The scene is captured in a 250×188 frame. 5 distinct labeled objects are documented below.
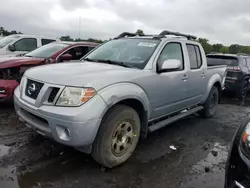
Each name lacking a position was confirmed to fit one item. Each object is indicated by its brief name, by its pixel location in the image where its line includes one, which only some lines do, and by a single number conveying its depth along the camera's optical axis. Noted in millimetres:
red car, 4898
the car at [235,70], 8180
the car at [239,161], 1851
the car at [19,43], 8055
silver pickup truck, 2648
